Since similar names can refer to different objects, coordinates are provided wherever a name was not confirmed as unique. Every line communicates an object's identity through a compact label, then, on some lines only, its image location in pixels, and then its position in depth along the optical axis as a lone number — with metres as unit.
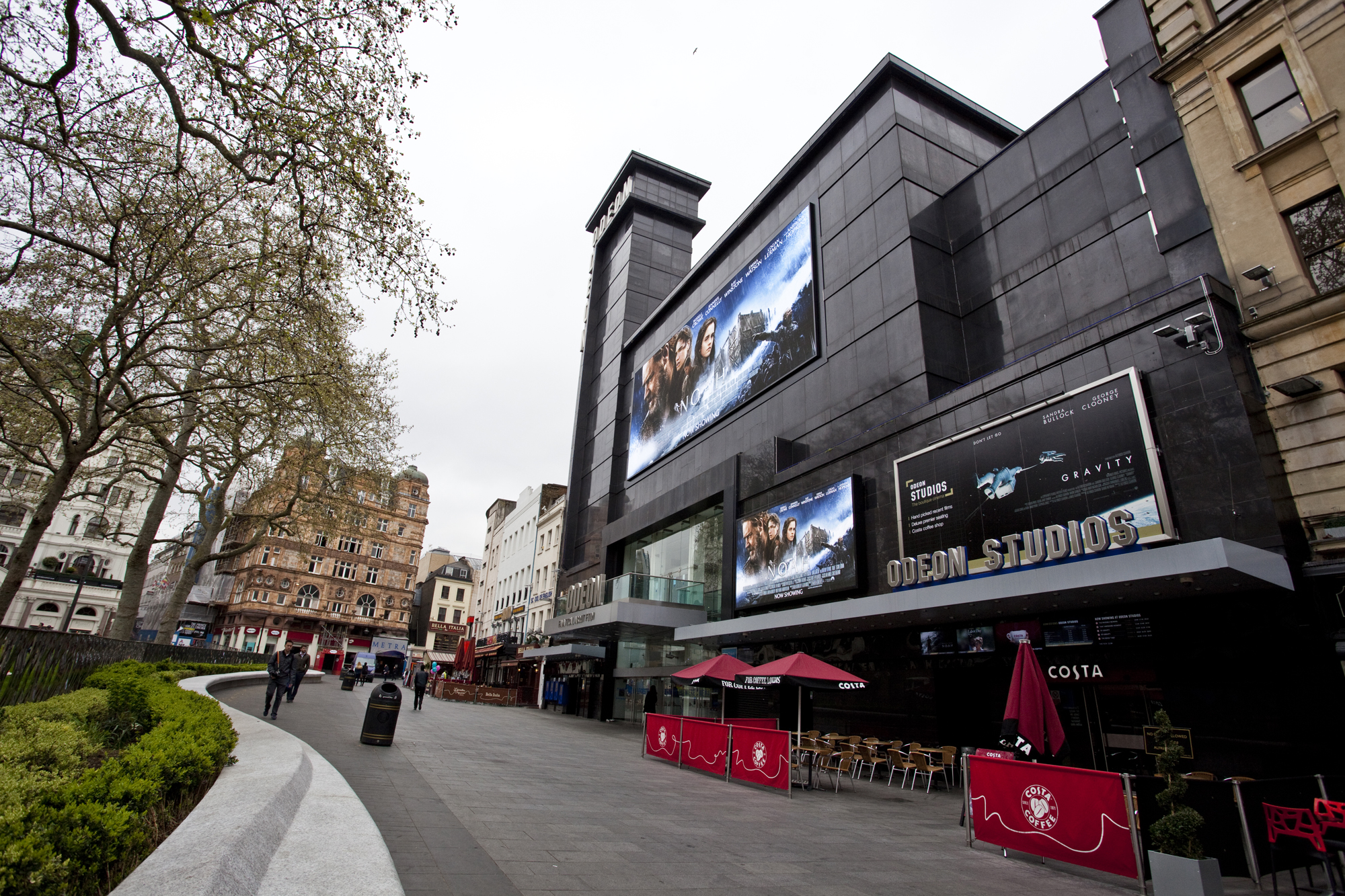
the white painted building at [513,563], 54.03
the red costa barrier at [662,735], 16.36
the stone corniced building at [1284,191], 10.88
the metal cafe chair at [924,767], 13.78
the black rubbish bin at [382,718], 13.36
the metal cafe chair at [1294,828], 6.68
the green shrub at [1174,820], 6.12
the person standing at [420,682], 27.56
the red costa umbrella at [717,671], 16.44
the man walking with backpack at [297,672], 21.81
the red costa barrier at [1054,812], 7.16
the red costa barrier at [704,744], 14.25
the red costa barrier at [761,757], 12.69
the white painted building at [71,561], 50.03
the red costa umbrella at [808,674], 14.39
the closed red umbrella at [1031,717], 8.98
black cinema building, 10.88
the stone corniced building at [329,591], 64.88
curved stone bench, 3.32
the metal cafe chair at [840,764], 14.79
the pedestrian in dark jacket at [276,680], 16.42
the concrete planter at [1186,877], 5.88
